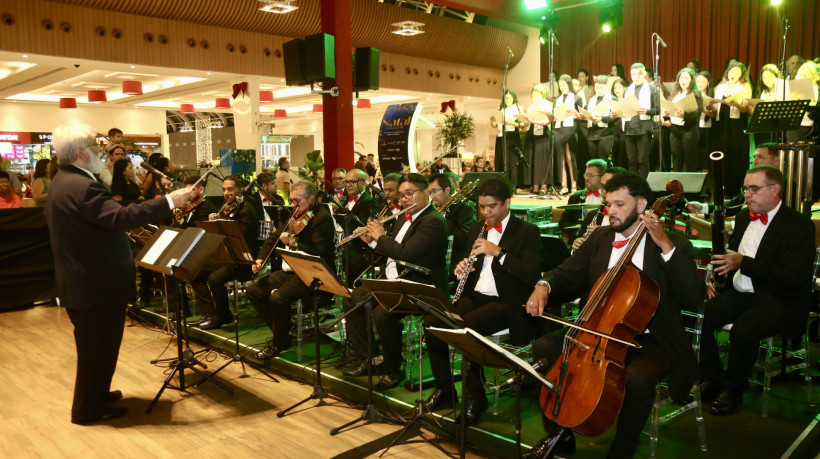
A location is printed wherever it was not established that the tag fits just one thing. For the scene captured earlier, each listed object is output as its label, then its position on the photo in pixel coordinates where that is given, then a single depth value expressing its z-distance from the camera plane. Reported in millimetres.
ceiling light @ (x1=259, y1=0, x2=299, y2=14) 10200
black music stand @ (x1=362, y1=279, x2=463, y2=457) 2974
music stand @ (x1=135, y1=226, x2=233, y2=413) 3869
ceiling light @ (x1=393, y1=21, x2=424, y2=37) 13172
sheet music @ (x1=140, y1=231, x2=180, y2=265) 4070
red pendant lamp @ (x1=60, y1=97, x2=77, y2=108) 15305
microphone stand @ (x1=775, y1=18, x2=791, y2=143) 11185
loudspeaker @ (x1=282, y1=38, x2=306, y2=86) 7309
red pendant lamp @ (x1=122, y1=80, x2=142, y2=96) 13212
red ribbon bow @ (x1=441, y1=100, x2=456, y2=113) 17577
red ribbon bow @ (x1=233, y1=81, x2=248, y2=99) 12633
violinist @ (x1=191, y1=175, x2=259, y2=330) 5738
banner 7281
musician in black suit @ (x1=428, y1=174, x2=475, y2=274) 4816
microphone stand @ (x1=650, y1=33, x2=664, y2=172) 8245
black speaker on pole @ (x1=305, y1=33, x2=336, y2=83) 7078
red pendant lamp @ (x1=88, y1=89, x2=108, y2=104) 15016
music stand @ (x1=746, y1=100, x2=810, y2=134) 5613
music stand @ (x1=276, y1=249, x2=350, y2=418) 3623
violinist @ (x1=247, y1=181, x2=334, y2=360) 4910
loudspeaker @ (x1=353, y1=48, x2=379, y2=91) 7594
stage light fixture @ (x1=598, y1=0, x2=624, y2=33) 10570
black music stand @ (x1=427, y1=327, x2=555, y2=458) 2392
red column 7805
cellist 2809
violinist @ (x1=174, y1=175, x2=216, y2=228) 6172
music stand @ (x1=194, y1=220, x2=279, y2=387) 4695
